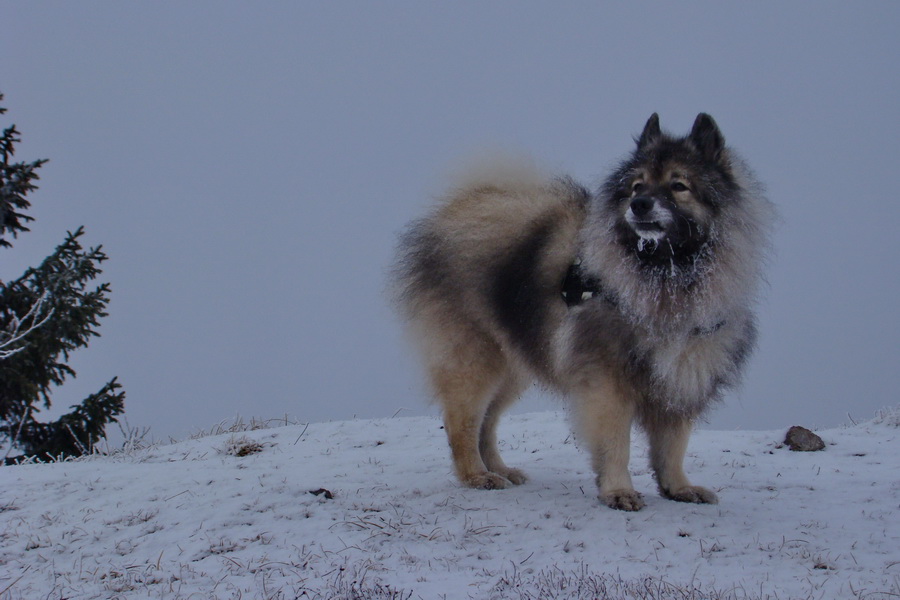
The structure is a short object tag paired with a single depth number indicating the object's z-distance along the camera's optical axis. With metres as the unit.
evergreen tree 19.84
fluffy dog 8.31
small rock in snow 11.80
